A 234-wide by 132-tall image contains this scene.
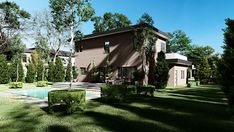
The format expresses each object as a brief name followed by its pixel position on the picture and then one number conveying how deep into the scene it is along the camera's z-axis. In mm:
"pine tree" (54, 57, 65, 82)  28530
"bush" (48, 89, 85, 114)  7233
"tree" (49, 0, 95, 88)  11146
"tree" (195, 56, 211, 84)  28535
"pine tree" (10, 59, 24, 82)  26479
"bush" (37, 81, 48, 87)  20589
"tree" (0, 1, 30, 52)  29884
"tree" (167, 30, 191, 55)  46105
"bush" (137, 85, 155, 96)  12023
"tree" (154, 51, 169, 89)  17596
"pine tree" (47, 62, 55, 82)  28306
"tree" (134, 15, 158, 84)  17184
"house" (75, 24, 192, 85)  19087
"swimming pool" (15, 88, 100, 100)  12277
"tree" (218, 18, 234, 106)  9518
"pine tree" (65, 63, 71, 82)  29349
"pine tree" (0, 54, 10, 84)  24956
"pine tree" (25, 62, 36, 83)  27811
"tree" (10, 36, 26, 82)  31428
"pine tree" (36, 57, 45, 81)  28304
